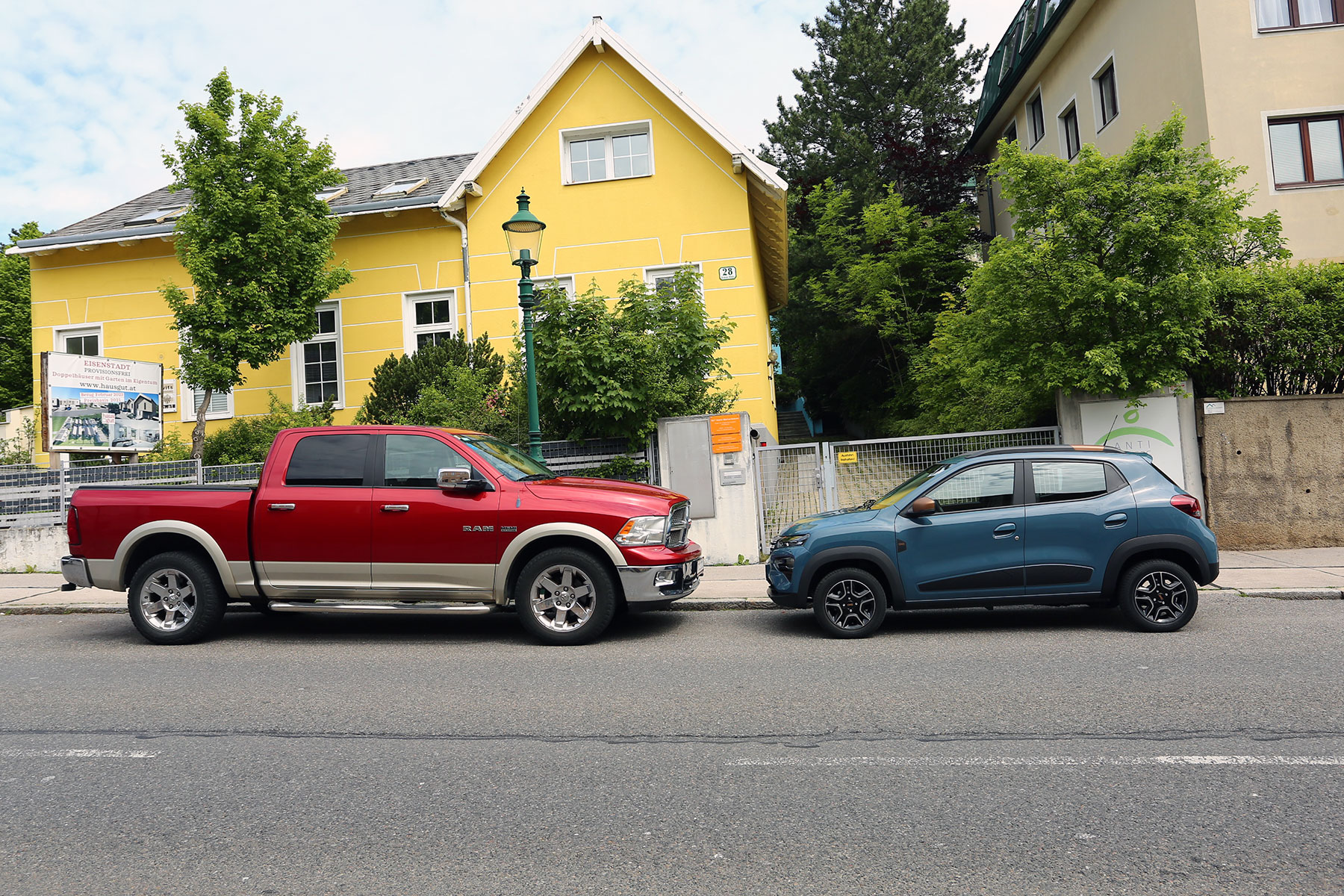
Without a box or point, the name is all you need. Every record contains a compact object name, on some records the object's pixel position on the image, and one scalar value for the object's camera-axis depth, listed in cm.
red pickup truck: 806
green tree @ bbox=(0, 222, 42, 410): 3675
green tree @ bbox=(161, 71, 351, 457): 1647
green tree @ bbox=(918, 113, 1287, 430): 1155
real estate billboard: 1506
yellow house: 1819
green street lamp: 1117
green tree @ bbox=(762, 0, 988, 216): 3319
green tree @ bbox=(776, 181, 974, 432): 2617
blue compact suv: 787
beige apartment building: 1647
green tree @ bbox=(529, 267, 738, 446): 1210
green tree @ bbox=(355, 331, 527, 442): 1409
